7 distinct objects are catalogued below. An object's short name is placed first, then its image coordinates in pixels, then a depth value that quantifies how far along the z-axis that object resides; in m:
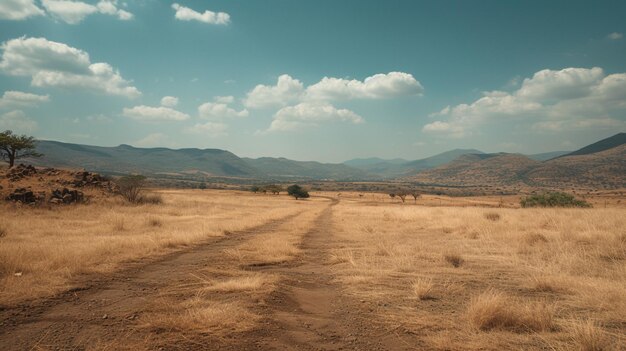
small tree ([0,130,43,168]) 46.56
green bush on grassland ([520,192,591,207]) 37.00
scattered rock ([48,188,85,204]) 26.69
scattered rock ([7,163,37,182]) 29.64
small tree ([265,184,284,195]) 109.62
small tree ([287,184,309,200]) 94.73
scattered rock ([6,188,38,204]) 24.83
